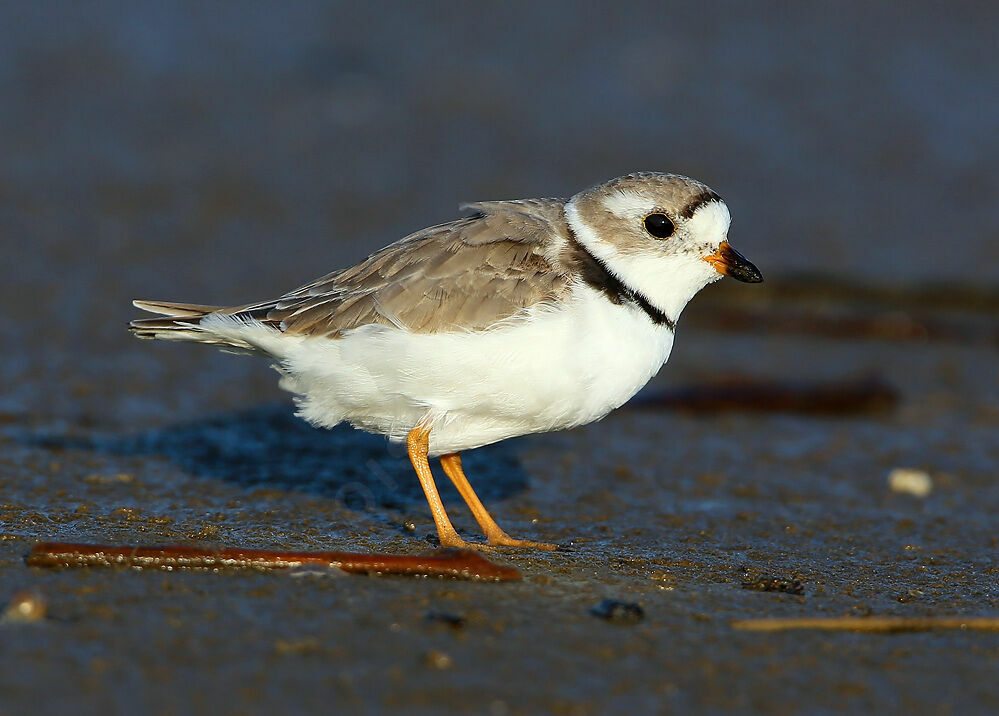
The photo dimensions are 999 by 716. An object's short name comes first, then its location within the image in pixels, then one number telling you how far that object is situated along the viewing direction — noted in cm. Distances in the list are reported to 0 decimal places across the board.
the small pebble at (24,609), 687
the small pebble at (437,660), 666
